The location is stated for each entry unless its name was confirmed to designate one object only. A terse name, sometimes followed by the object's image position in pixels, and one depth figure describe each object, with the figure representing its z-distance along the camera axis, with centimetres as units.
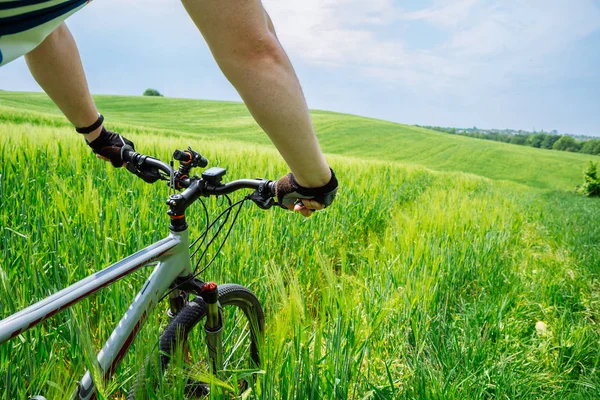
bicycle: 72
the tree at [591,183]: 3033
